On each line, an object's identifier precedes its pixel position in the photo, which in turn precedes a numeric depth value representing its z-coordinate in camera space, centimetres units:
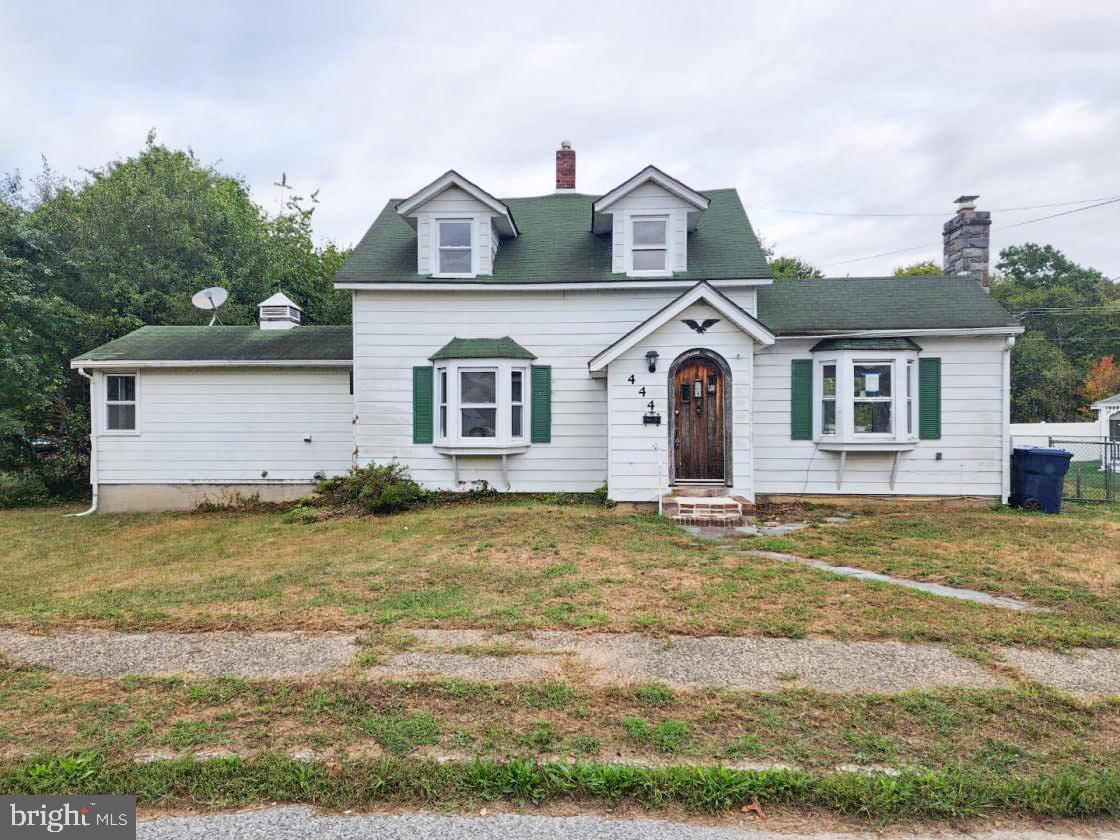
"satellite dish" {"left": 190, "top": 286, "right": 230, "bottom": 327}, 1406
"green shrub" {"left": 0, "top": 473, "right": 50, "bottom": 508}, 1334
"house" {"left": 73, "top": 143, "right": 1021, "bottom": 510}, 990
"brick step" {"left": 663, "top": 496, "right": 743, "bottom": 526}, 862
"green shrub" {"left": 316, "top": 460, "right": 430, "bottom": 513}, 1015
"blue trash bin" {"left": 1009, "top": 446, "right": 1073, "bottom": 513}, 971
